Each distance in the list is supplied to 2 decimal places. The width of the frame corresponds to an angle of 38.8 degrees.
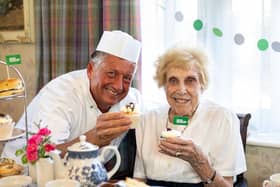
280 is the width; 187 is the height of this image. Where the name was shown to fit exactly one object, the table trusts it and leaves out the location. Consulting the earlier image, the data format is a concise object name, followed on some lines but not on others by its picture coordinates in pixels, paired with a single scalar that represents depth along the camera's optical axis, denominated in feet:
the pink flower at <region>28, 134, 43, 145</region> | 4.52
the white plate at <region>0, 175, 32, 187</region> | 4.47
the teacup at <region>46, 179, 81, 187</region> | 4.14
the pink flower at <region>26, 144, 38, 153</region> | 4.49
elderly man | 6.50
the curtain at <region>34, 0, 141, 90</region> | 8.29
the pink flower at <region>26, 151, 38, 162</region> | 4.50
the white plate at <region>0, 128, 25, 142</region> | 5.28
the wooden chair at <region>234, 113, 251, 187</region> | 6.77
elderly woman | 6.10
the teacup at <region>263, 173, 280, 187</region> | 5.12
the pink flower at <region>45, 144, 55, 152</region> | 4.51
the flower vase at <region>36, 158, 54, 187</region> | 4.48
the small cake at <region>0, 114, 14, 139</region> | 5.36
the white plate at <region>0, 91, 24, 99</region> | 5.33
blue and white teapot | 4.17
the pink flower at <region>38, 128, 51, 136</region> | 4.59
